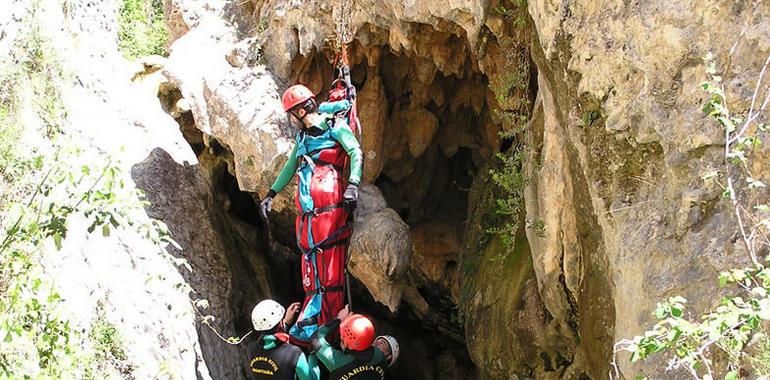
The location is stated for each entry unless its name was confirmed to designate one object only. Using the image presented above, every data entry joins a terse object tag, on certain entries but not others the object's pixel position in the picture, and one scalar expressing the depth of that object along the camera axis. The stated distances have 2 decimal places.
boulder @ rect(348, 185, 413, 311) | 7.70
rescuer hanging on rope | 7.12
